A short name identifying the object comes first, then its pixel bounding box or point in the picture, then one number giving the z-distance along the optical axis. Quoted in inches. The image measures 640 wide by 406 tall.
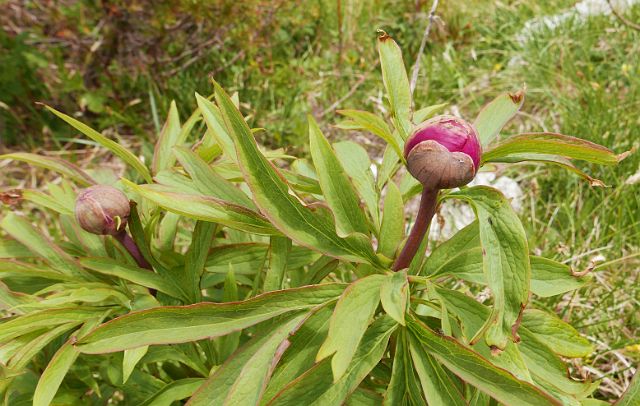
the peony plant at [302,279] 9.4
